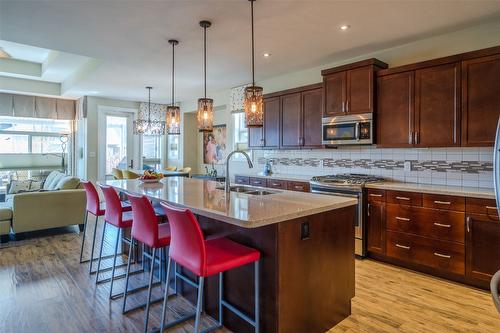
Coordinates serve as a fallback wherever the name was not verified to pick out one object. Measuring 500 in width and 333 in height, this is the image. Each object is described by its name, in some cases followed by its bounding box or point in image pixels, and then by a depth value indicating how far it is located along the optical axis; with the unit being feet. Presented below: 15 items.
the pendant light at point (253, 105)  8.49
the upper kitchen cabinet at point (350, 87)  11.92
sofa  13.88
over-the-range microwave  12.05
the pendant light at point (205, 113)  10.18
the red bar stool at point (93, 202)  10.53
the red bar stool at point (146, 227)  7.23
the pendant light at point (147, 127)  20.03
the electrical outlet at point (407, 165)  12.19
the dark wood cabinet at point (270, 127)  16.21
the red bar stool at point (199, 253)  5.57
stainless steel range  11.60
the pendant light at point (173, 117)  11.79
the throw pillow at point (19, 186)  16.74
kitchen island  6.04
